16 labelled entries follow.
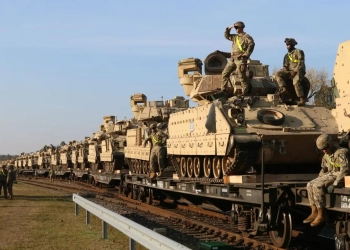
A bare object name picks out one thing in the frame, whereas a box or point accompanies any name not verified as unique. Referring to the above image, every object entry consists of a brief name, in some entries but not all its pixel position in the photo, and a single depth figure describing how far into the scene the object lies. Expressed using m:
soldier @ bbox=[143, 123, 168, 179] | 20.12
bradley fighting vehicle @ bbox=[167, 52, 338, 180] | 12.89
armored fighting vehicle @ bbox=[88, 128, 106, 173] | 38.41
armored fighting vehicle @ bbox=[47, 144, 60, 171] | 59.78
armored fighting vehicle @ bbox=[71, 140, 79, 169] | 47.93
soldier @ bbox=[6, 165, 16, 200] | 25.62
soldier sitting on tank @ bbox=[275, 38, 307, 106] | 14.24
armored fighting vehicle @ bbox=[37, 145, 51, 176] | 66.12
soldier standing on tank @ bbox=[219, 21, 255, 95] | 14.66
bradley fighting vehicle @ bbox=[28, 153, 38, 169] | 76.71
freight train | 10.82
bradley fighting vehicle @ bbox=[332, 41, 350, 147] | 10.66
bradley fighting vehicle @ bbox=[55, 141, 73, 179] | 52.41
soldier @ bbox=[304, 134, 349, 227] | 8.94
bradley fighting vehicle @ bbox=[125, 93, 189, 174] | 25.34
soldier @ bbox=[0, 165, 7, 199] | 26.68
